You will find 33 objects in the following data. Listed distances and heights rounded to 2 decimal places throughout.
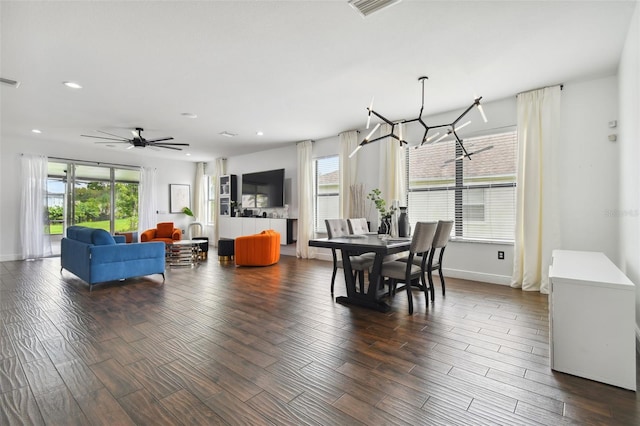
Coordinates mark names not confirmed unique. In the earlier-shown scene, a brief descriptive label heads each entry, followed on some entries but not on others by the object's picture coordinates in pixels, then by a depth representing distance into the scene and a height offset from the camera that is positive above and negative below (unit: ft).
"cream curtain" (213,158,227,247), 30.76 +3.27
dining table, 10.31 -1.65
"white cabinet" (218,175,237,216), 29.25 +1.98
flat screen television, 25.44 +2.08
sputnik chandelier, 9.52 +2.97
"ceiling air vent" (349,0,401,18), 7.63 +5.44
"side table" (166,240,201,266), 19.88 -2.82
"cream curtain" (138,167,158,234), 28.35 +1.15
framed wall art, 31.35 +1.61
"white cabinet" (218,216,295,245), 24.04 -1.24
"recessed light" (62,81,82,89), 12.47 +5.44
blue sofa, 13.61 -2.22
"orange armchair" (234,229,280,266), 19.25 -2.45
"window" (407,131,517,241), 14.97 +1.47
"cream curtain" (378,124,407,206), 17.84 +2.58
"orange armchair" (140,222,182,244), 23.93 -1.81
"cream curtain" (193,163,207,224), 32.94 +1.80
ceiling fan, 19.58 +5.12
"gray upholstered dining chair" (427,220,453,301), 11.86 -1.07
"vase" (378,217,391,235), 13.38 -0.59
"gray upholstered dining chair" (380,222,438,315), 10.33 -1.95
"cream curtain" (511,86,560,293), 13.17 +1.12
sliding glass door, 23.99 +1.31
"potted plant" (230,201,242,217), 28.78 +0.52
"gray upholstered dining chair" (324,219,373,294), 11.84 -1.88
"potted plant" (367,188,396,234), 13.03 -0.27
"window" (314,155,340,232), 22.56 +1.79
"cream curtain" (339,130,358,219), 20.38 +3.01
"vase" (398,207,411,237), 12.74 -0.56
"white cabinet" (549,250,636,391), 6.07 -2.41
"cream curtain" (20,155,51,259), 22.20 +0.34
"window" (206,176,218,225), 32.45 +1.36
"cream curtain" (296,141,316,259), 23.22 +0.91
